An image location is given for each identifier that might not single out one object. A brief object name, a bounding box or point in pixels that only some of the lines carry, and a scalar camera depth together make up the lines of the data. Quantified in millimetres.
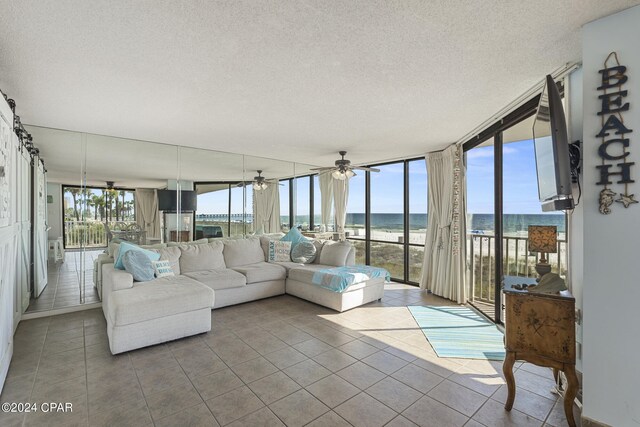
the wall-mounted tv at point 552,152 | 1805
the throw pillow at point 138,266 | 3479
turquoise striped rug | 2863
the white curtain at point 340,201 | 6578
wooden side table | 1860
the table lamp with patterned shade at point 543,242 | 2256
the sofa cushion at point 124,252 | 3604
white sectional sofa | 2857
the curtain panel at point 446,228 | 4492
